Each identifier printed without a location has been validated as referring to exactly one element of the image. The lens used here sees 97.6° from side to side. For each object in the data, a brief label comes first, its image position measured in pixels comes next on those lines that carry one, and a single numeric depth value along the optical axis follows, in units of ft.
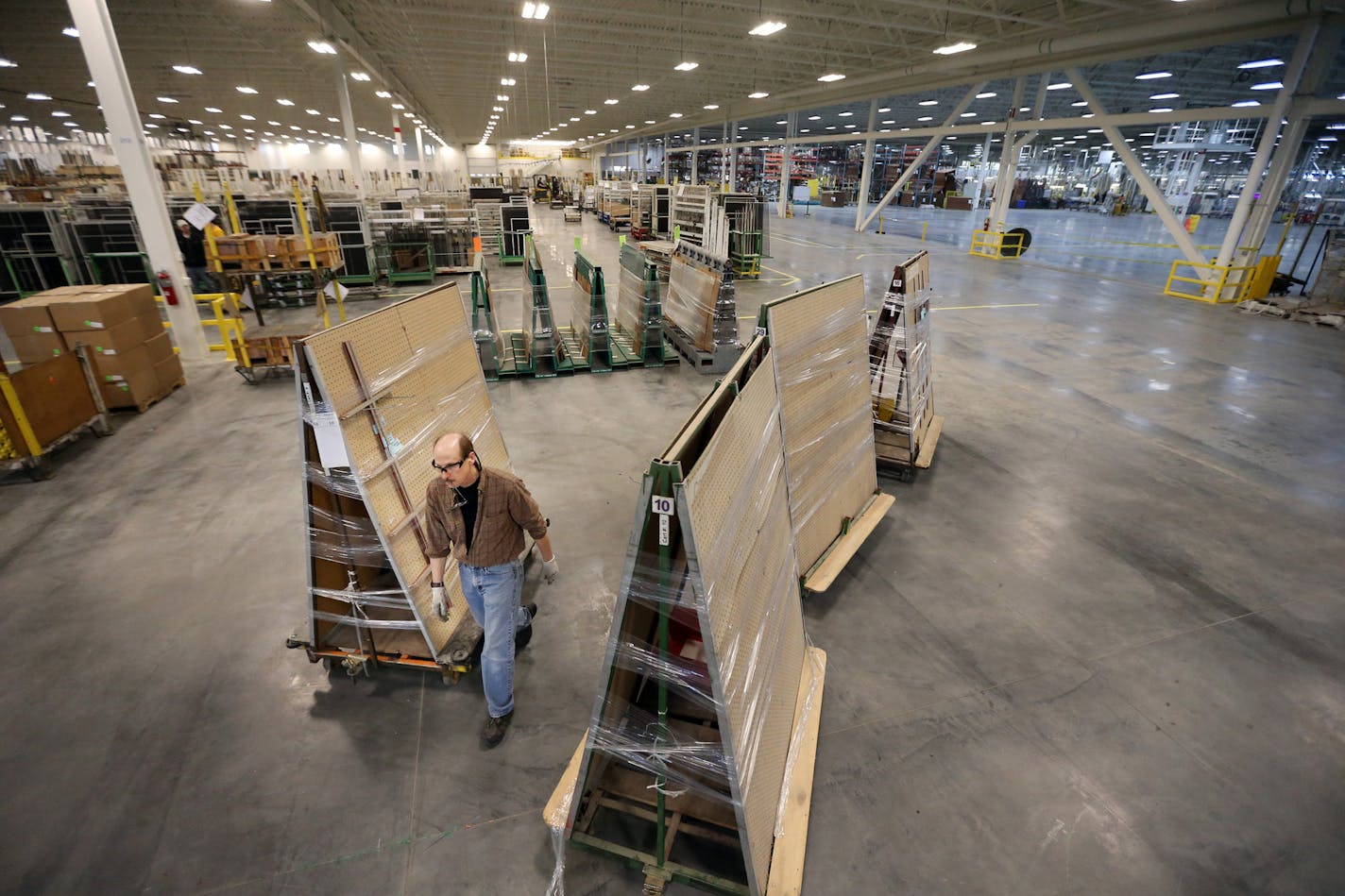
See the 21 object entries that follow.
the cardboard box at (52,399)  19.31
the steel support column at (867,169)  82.41
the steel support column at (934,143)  66.23
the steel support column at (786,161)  98.47
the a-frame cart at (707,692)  7.02
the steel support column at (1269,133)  39.34
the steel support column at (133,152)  25.39
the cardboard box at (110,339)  22.41
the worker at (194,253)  46.91
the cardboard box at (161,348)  25.25
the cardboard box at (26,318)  21.59
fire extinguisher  29.27
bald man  9.23
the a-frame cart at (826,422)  13.33
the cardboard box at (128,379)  23.30
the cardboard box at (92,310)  21.90
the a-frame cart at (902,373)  18.65
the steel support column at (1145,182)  47.85
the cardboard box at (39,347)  22.13
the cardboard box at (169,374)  25.88
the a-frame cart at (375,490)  10.19
